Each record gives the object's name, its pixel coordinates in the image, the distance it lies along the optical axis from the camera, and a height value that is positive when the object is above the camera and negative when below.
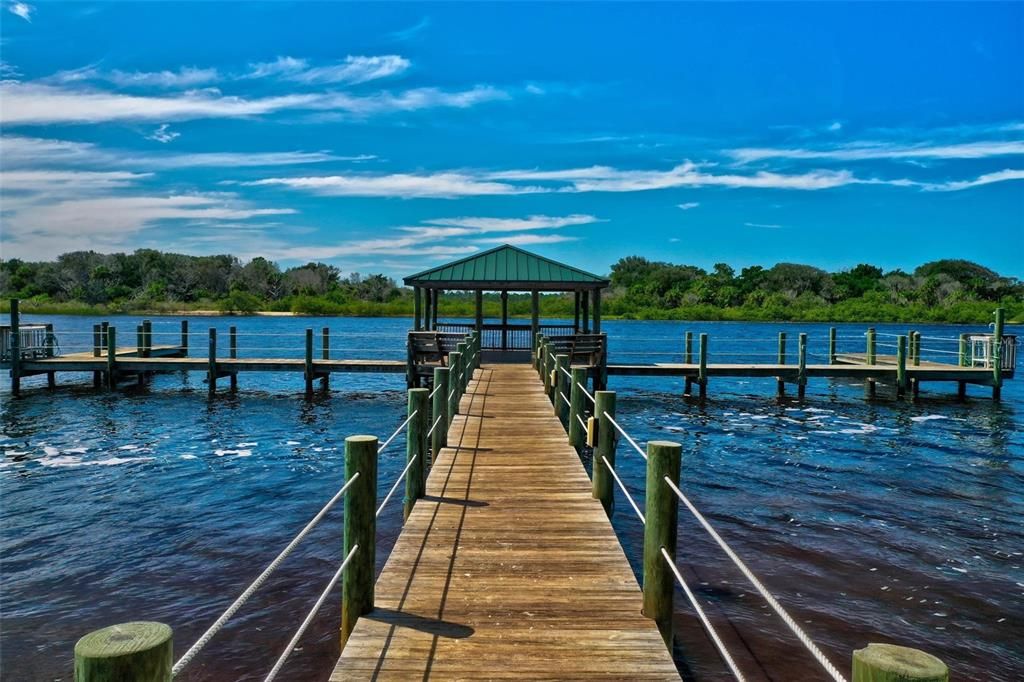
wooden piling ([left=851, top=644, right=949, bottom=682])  1.81 -0.94
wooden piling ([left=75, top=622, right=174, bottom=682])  1.89 -0.95
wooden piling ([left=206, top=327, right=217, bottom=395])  21.80 -1.54
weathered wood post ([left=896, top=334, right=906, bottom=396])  21.05 -1.23
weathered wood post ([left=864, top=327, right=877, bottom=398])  22.62 -1.19
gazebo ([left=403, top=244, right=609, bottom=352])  20.97 +1.28
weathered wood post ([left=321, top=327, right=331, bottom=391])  22.85 -1.25
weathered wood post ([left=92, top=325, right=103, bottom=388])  23.12 -1.18
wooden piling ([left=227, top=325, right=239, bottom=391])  23.02 -1.19
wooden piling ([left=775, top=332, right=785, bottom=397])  22.42 -1.98
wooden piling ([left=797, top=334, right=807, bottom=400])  21.11 -1.43
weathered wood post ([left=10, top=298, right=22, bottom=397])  21.27 -1.18
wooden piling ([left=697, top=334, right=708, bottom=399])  21.16 -1.45
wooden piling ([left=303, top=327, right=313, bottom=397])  21.83 -1.49
